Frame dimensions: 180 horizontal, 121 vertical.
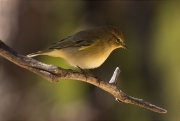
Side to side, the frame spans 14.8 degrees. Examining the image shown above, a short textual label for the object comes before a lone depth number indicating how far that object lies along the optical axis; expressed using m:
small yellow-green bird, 7.14
